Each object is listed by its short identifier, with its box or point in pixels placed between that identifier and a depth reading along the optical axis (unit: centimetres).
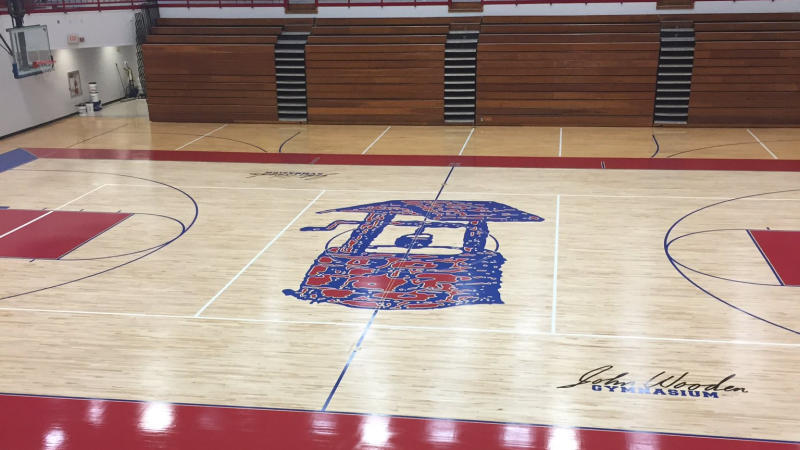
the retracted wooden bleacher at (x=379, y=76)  1689
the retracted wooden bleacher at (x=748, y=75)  1565
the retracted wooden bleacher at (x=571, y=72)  1617
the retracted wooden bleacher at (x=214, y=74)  1736
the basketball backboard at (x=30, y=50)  1563
